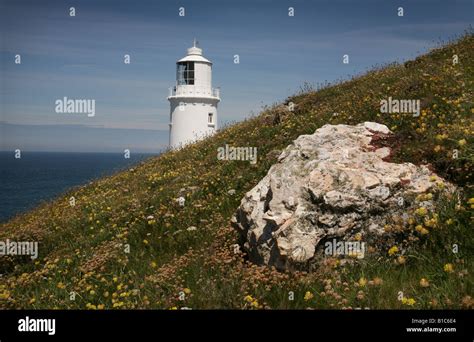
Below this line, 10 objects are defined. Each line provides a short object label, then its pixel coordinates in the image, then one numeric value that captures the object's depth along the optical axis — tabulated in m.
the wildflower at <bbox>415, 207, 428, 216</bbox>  6.05
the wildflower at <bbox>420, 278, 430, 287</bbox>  5.01
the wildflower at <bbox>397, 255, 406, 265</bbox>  5.64
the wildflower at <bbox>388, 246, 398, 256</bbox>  5.78
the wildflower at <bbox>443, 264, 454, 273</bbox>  5.09
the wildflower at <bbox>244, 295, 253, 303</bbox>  5.47
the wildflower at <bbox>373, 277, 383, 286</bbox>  5.23
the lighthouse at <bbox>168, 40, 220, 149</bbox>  35.84
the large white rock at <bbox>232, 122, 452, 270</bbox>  6.56
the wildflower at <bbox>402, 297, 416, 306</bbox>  4.75
